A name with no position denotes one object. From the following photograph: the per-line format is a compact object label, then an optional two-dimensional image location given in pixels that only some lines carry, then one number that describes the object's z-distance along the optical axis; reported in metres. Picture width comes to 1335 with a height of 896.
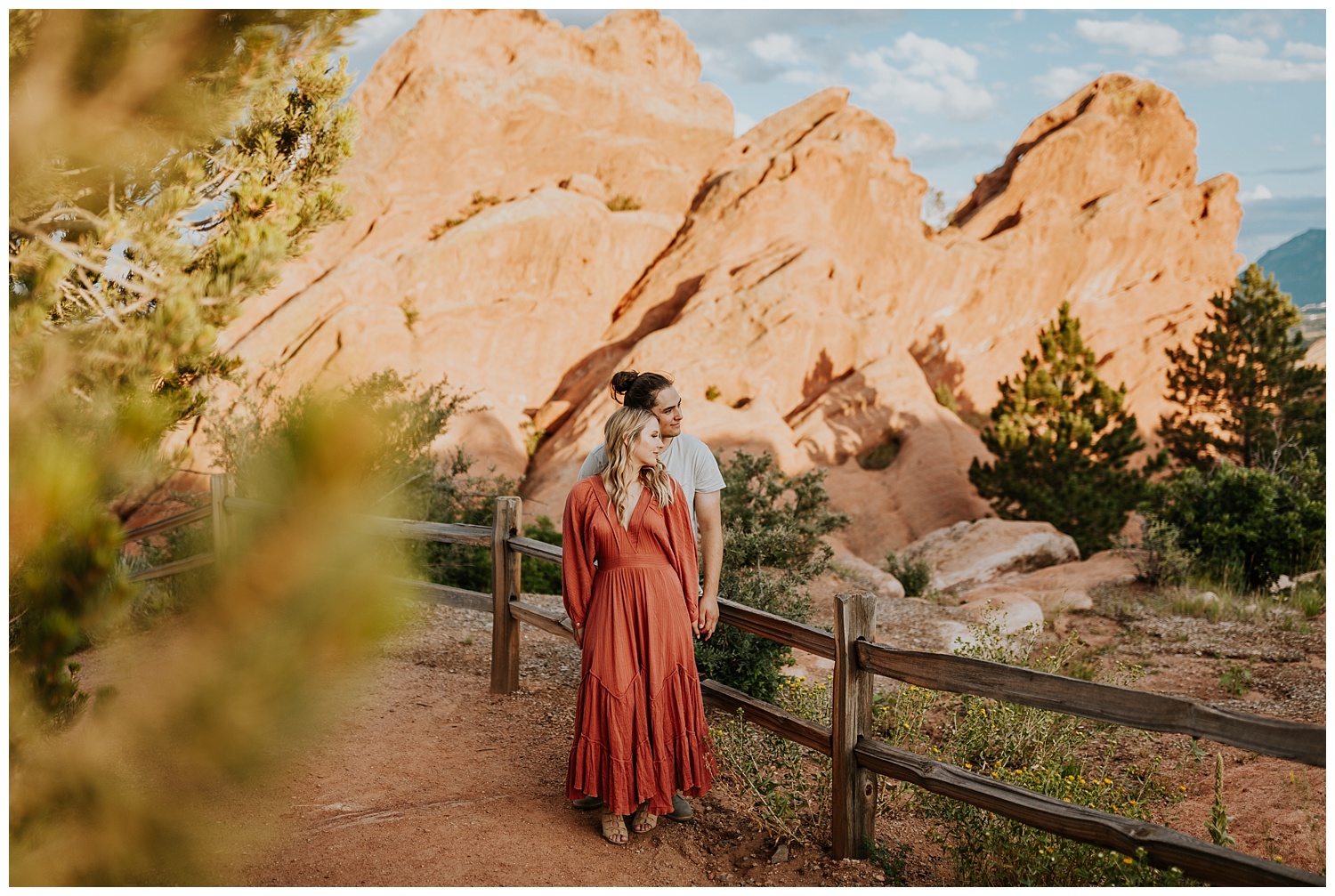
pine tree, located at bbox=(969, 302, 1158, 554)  18.12
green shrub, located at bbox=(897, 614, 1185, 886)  3.47
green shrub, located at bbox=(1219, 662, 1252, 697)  6.69
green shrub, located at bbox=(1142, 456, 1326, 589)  10.70
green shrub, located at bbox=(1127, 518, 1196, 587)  10.93
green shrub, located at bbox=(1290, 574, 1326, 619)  8.98
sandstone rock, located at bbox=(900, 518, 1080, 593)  14.12
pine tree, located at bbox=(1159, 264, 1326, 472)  21.48
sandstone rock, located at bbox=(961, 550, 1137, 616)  10.32
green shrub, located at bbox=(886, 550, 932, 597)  12.55
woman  3.85
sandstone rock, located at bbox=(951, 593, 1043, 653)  8.84
